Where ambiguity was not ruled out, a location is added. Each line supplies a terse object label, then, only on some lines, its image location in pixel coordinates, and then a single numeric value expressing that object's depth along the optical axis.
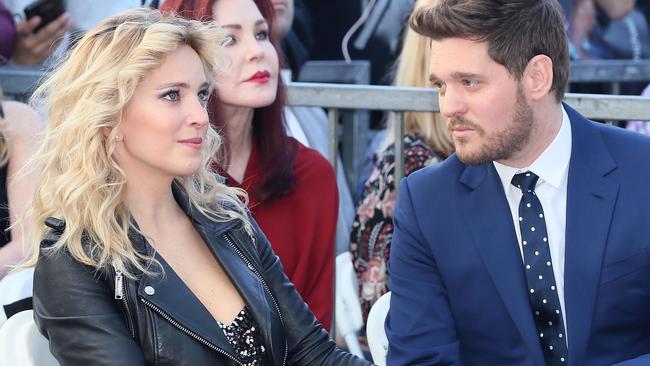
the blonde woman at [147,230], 5.97
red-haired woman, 8.46
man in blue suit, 6.36
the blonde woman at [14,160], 8.65
